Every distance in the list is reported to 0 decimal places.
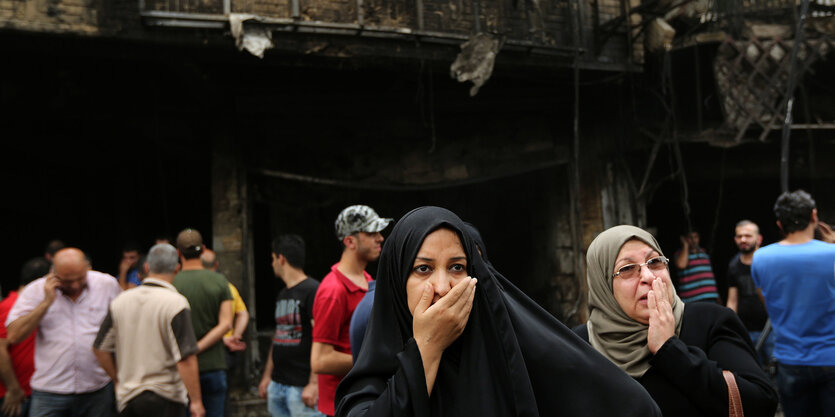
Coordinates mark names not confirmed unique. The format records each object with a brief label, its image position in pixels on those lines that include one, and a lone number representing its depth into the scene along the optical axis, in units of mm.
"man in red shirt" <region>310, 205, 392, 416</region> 3912
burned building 7527
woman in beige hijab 2330
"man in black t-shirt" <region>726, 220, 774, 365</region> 7000
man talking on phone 4910
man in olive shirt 5262
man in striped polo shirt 8539
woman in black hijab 1853
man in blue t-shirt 4125
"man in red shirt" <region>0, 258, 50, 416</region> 5234
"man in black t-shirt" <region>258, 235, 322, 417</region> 4852
